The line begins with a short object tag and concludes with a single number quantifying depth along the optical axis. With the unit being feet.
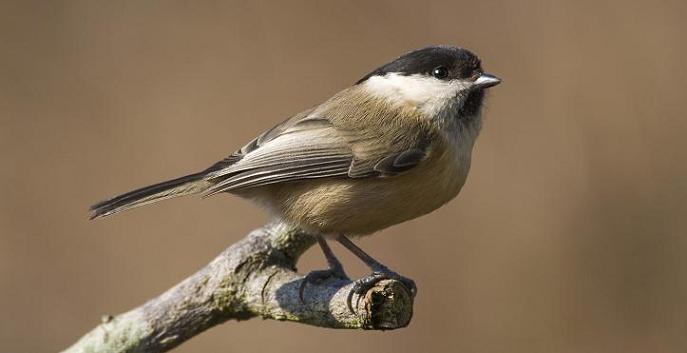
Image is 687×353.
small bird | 21.04
